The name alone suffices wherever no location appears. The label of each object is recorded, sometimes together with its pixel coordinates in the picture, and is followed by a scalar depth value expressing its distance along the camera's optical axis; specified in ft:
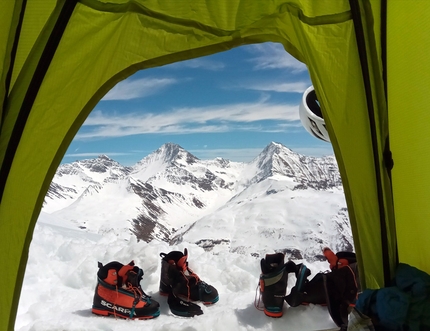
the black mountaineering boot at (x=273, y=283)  5.62
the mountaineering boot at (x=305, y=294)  5.71
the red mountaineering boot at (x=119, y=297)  5.69
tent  4.08
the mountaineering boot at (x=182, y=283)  6.07
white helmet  6.86
